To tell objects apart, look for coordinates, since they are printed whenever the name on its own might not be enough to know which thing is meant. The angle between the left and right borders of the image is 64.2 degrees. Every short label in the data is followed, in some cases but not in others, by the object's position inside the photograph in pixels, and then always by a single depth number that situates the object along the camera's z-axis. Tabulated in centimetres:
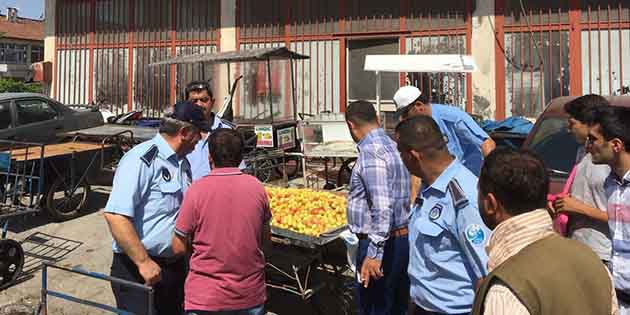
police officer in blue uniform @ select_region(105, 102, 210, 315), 287
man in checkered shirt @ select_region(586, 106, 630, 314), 257
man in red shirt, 272
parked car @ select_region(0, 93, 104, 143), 888
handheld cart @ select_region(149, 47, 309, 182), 898
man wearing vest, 137
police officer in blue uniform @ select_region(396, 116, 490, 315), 224
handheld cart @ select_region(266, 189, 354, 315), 433
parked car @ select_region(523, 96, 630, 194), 432
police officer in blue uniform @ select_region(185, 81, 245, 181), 394
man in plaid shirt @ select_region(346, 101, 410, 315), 320
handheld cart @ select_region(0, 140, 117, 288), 639
